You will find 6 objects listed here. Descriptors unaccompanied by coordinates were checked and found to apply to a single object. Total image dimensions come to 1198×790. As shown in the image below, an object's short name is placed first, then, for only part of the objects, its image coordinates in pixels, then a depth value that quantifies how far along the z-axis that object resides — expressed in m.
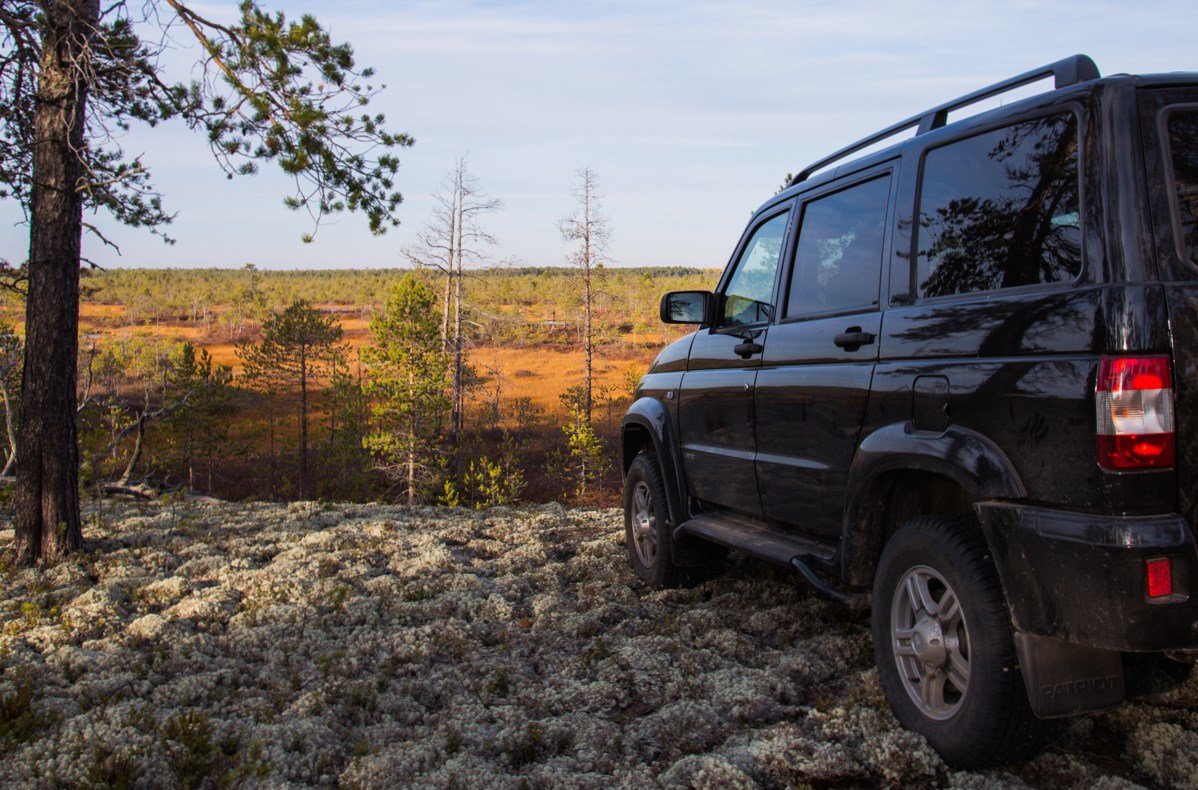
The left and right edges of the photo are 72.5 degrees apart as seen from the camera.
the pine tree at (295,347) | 31.14
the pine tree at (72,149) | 6.27
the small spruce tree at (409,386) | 23.11
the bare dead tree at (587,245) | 28.91
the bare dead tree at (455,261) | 25.61
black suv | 2.45
